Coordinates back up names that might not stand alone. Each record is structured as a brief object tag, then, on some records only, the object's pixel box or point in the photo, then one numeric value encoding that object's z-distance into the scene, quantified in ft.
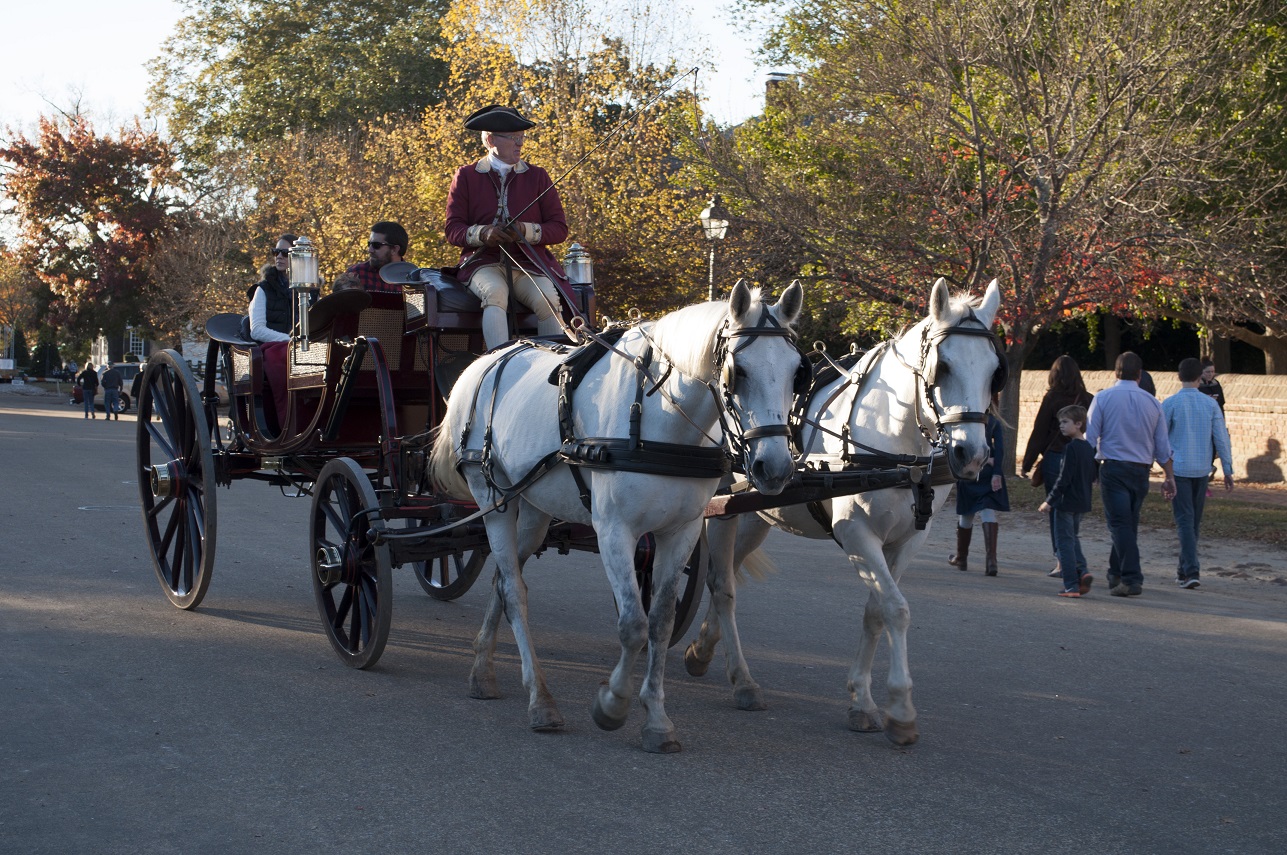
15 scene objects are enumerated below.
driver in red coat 24.06
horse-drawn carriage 17.63
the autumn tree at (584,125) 75.15
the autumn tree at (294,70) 140.05
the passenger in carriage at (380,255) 27.94
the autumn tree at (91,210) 159.74
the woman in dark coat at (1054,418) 36.91
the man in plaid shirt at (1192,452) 35.83
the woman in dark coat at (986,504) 35.86
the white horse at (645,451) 16.33
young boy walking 33.99
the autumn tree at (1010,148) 53.78
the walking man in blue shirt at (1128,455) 34.60
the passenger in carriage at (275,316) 28.43
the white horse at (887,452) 18.38
